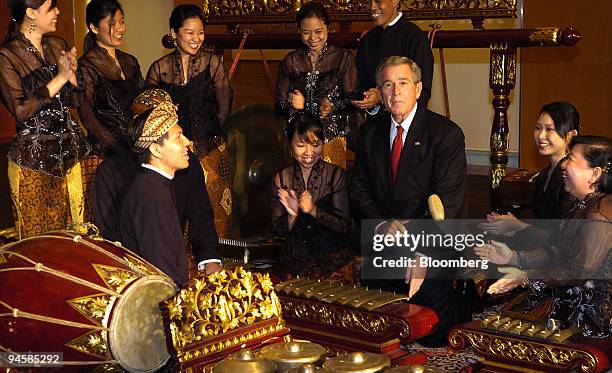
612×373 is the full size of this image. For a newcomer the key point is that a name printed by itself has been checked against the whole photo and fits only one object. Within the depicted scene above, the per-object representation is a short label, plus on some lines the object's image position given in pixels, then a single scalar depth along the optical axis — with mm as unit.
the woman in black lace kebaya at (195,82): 4551
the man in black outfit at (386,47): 4285
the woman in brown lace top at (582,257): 2842
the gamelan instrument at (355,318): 2816
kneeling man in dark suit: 3617
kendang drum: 2471
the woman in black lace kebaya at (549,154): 3566
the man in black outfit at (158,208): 3025
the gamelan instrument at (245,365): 2194
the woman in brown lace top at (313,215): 3977
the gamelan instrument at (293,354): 2281
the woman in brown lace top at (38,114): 3953
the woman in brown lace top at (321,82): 4492
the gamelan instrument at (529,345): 2689
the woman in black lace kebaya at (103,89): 4379
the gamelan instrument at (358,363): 2180
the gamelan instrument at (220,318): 2389
